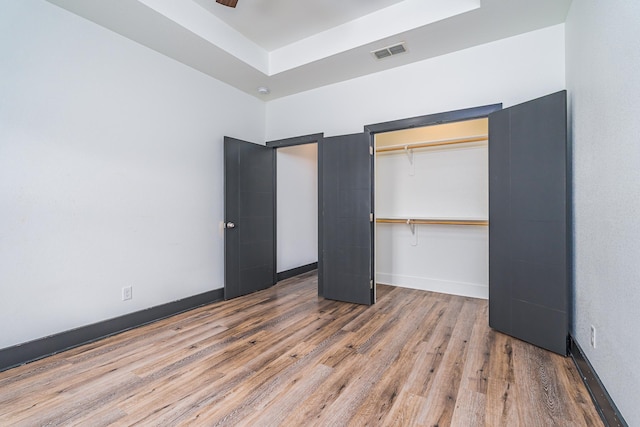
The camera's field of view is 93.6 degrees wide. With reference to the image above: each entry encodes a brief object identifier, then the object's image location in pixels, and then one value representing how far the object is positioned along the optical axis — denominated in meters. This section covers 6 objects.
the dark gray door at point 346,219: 3.69
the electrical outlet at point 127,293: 2.91
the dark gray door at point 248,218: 3.87
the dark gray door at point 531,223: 2.36
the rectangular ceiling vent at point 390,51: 3.12
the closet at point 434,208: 3.92
